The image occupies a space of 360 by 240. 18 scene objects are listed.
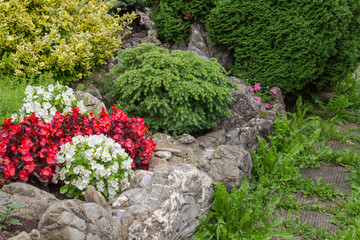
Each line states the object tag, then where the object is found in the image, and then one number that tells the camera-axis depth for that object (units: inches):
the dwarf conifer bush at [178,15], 249.1
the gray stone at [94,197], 109.8
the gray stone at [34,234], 88.8
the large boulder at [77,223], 90.2
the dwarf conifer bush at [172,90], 174.9
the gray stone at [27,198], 101.0
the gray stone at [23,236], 85.1
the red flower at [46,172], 114.4
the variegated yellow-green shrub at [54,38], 178.2
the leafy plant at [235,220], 137.3
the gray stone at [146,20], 289.6
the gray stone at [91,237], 92.1
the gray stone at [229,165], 151.9
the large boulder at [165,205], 105.8
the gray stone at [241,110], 203.3
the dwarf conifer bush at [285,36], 232.2
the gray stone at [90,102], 168.6
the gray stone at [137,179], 127.2
